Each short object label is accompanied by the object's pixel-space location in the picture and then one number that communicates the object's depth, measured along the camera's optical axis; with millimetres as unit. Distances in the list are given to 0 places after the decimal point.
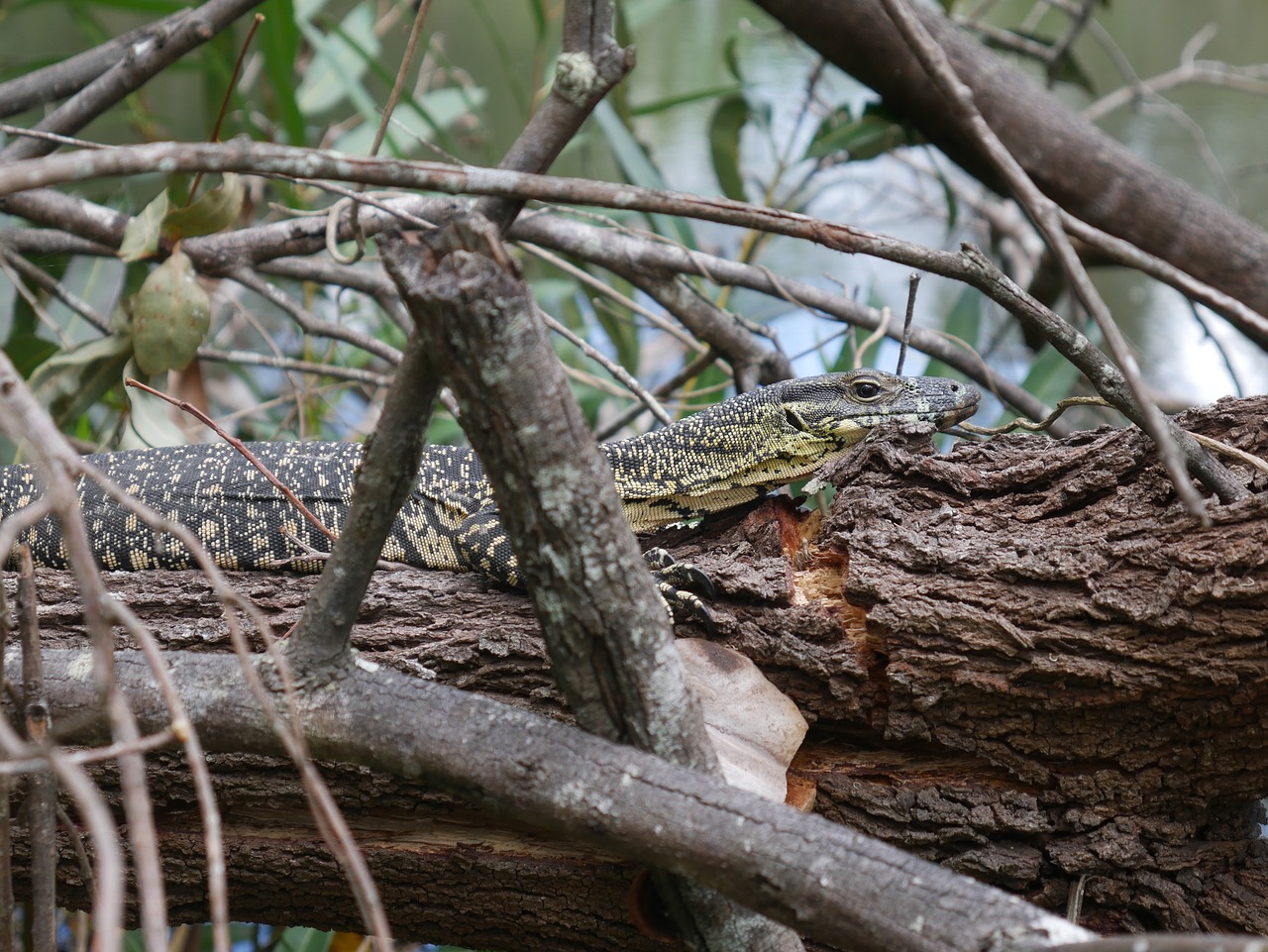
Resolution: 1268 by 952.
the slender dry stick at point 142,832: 2350
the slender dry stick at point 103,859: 2187
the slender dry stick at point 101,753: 2607
